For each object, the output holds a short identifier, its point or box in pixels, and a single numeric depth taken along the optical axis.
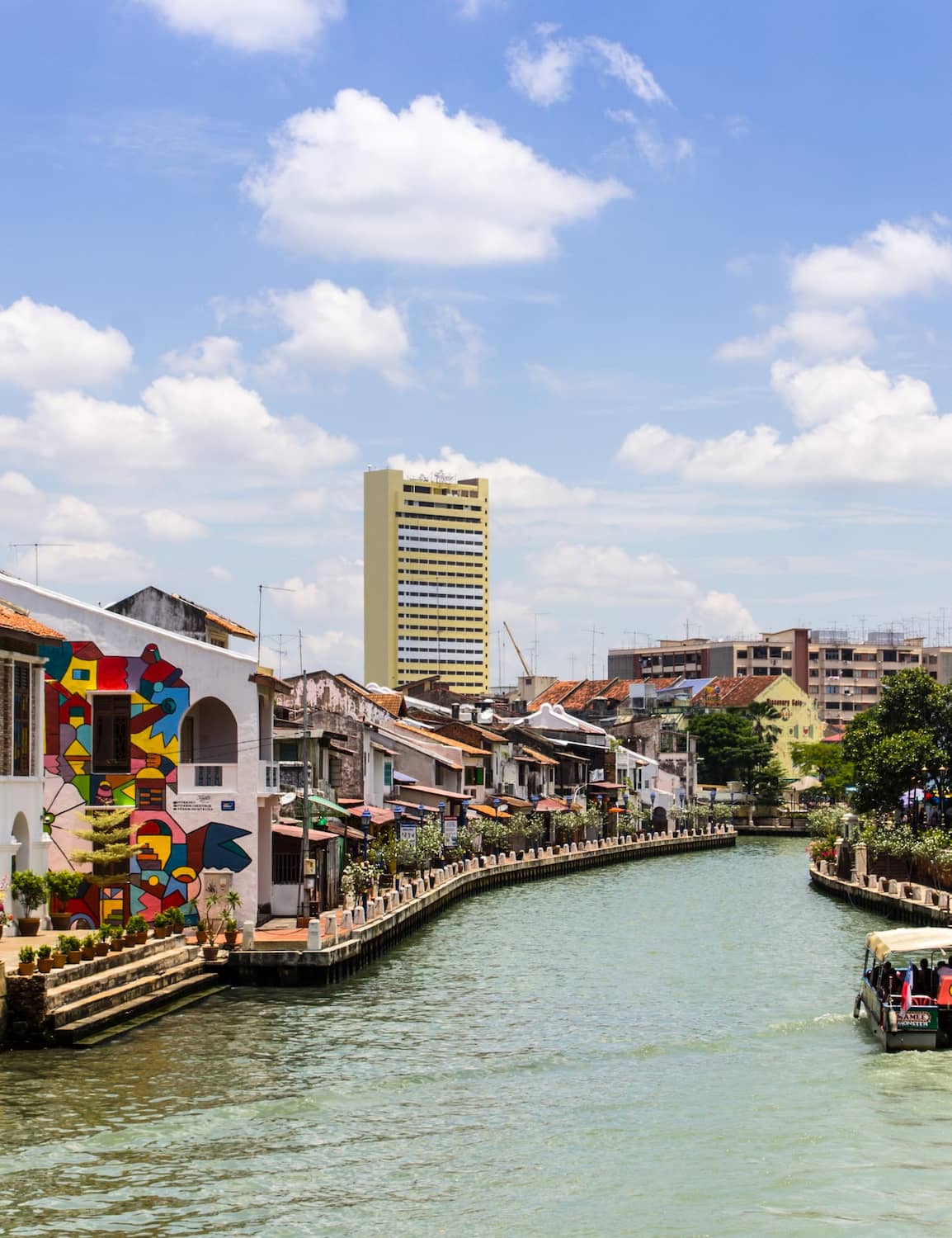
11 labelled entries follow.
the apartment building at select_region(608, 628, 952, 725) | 193.50
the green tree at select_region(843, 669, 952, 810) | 74.50
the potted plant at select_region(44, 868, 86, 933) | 42.59
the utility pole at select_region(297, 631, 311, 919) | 48.58
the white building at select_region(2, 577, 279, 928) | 48.72
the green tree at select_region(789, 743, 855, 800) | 142.25
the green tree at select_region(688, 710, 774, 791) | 153.12
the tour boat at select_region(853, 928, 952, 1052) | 34.91
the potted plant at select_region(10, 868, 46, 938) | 42.00
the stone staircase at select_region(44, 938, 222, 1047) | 34.47
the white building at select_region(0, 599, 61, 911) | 42.38
